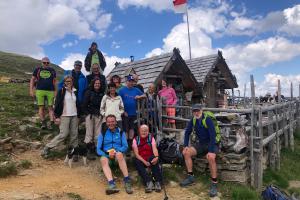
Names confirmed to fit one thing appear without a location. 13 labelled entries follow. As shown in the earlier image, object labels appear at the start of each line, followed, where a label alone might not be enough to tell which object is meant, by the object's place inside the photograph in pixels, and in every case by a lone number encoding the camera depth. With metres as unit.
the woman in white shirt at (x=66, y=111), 5.71
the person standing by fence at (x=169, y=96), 7.15
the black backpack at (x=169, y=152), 5.78
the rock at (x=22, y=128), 7.03
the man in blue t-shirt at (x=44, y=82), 6.52
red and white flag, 13.59
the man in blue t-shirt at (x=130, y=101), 6.00
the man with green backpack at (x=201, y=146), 5.16
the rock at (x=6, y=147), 6.08
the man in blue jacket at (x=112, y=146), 5.00
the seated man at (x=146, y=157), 5.09
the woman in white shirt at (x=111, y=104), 5.56
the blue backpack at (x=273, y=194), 5.00
